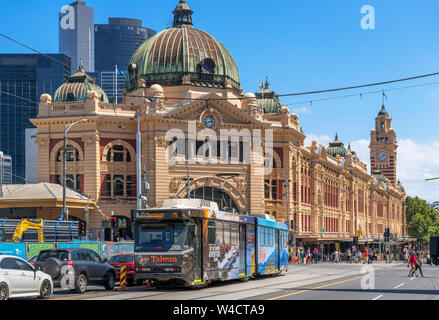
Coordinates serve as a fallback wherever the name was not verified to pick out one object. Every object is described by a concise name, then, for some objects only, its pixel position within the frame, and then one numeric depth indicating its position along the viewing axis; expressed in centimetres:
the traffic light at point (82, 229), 3941
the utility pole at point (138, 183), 4514
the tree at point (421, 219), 16825
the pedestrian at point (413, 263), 4028
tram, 2705
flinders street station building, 6781
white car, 2112
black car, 2620
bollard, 2926
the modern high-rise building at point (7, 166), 17182
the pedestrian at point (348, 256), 7044
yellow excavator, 3850
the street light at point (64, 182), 4332
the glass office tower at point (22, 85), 19738
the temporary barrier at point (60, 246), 3266
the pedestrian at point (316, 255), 7181
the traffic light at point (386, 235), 6921
